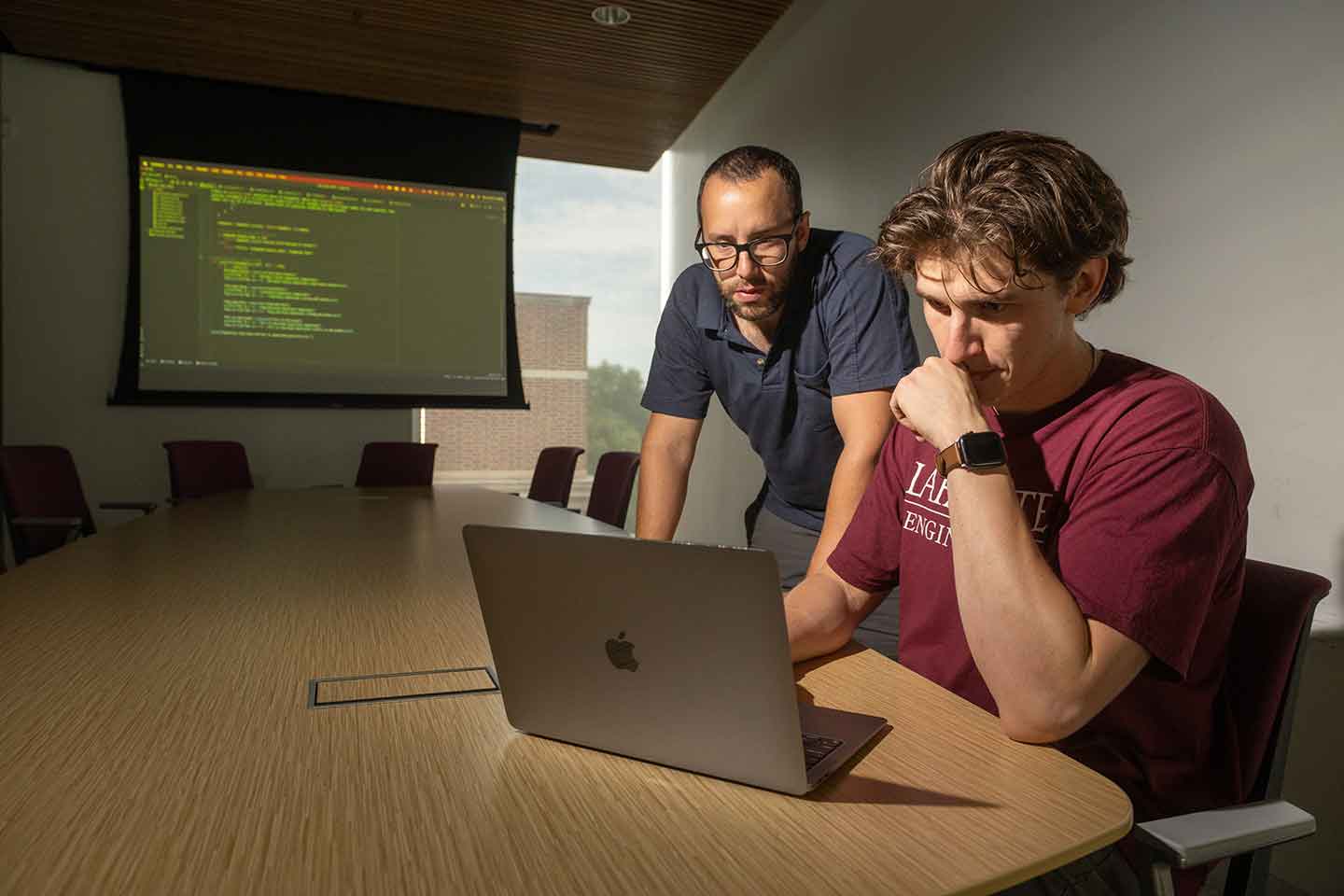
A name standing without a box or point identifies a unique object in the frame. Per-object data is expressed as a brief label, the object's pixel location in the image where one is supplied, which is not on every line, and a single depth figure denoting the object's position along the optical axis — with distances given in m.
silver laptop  0.75
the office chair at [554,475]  4.36
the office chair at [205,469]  4.61
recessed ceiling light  4.38
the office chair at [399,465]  5.26
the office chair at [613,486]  3.51
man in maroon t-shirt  0.94
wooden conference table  0.65
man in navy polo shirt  2.01
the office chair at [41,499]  3.29
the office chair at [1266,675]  0.96
